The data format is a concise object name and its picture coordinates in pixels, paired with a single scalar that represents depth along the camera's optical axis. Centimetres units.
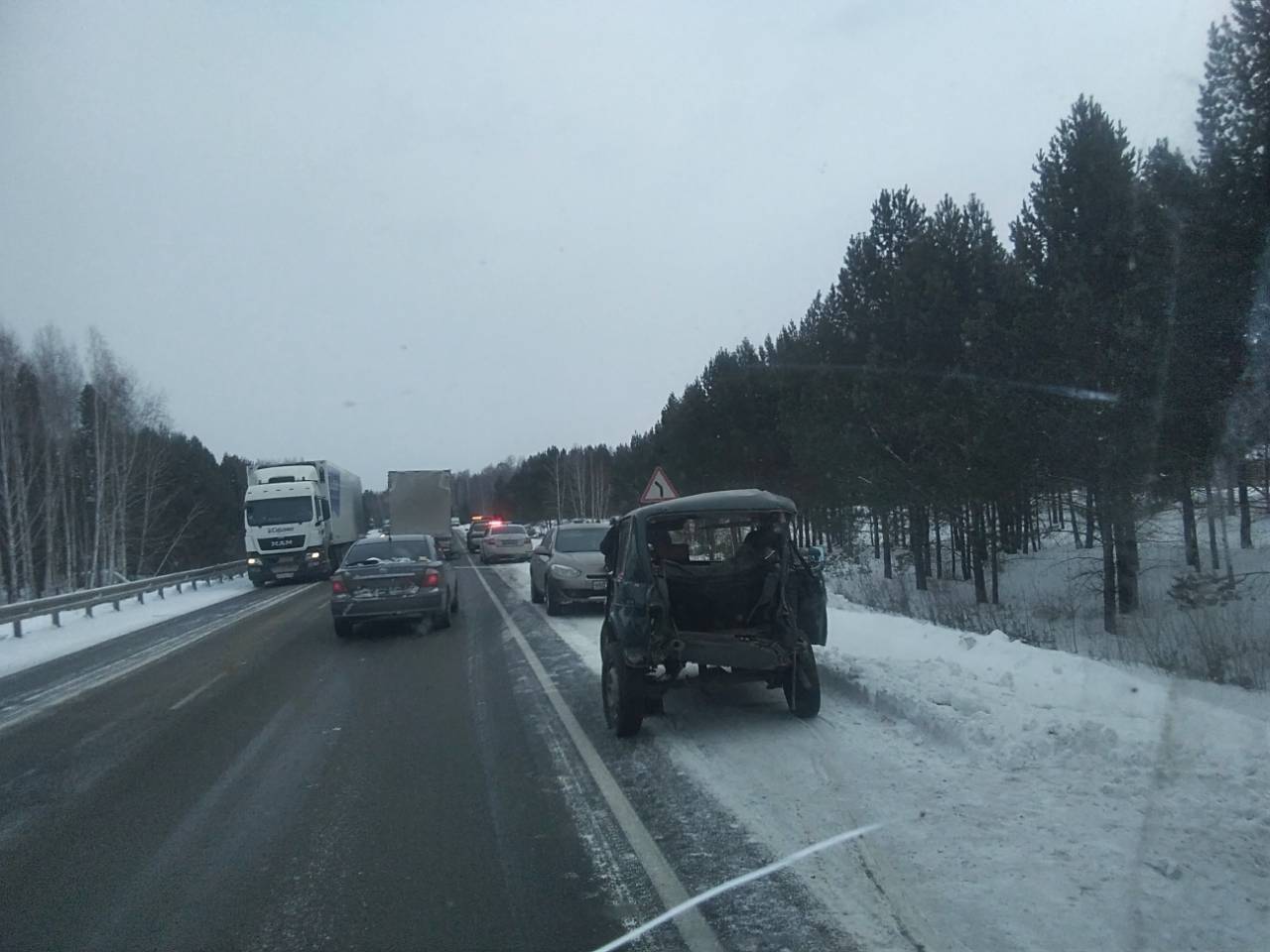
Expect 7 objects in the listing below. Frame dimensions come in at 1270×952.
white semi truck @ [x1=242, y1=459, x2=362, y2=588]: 3428
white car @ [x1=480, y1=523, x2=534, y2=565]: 4472
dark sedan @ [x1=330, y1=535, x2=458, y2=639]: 1700
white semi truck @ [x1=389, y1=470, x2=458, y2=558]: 4116
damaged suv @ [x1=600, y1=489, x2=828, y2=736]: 842
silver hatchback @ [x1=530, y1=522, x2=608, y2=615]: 1977
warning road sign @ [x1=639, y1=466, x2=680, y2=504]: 2062
